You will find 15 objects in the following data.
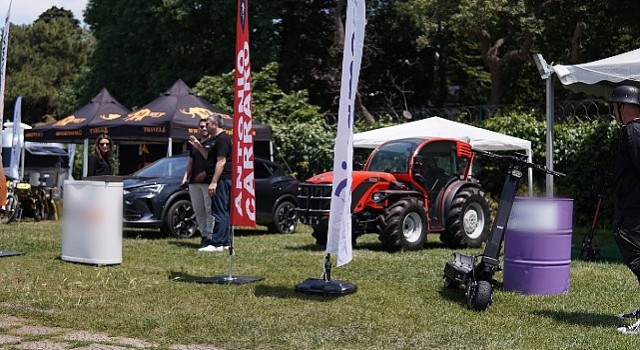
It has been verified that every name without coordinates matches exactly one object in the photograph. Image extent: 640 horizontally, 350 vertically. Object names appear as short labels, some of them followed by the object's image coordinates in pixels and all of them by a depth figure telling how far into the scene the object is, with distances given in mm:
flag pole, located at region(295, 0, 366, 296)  8023
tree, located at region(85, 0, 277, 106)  32625
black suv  14711
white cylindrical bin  10555
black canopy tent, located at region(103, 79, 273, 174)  18391
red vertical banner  8984
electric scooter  7770
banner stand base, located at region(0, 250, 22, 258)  11336
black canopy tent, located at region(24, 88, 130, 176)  20452
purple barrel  8422
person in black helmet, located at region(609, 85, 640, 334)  6883
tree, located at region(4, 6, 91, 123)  54344
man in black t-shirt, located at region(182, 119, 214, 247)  12633
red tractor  12859
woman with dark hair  14508
